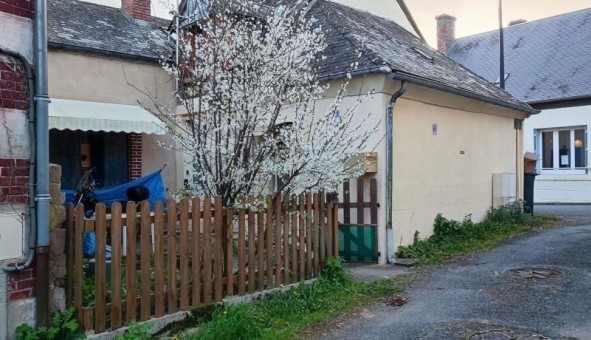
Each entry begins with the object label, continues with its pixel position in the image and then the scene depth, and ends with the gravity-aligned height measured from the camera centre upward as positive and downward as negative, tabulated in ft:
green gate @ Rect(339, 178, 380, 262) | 29.68 -3.23
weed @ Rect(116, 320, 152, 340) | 15.53 -4.93
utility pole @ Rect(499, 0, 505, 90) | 67.72 +16.26
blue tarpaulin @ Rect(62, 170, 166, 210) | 32.68 -1.29
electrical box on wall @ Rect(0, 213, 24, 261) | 14.55 -1.81
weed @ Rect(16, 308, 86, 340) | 14.53 -4.51
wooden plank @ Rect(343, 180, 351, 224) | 30.27 -2.02
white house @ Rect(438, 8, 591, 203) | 66.39 +9.86
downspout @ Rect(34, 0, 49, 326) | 14.98 +0.26
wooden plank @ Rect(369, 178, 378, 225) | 29.63 -1.76
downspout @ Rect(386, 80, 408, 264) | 29.81 +0.07
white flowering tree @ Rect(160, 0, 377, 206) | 20.24 +2.58
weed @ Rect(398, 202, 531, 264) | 31.22 -4.57
